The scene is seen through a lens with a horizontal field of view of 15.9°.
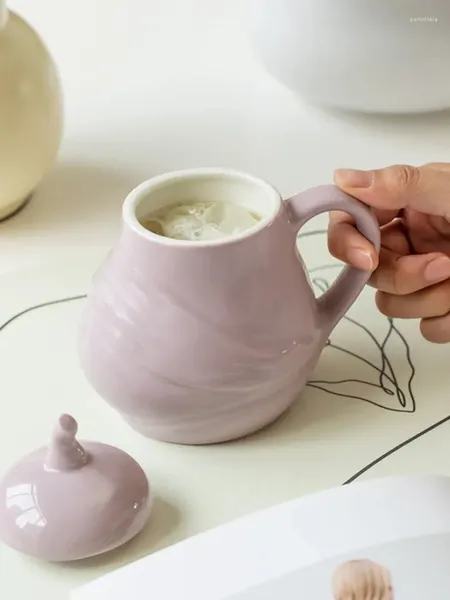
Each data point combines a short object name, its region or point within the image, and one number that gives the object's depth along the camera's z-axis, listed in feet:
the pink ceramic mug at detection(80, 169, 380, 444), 2.06
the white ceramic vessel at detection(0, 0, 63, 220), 2.53
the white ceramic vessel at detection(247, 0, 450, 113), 2.67
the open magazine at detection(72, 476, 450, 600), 1.92
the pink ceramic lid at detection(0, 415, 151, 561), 2.00
